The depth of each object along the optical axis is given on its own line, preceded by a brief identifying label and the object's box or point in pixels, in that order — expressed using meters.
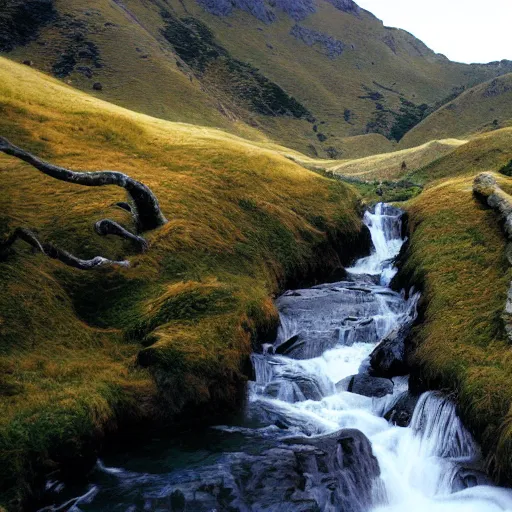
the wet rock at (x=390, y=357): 19.48
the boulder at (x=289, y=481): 12.44
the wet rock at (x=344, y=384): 19.22
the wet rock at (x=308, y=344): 21.38
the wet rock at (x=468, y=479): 13.49
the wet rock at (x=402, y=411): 16.75
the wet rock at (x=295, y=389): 18.44
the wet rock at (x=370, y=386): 18.56
